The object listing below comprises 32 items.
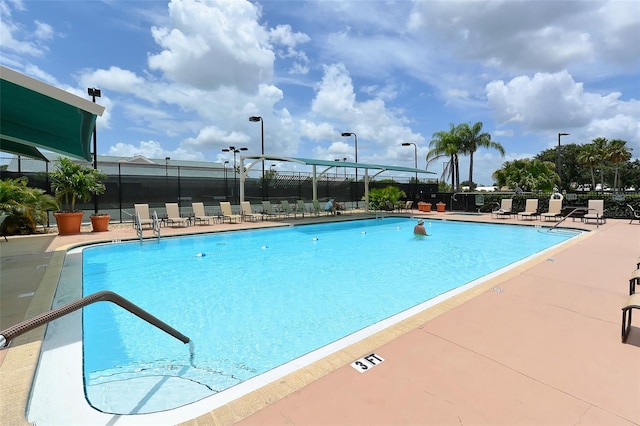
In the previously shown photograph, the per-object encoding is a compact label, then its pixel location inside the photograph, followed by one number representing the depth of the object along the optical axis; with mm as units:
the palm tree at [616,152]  35562
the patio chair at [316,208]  17547
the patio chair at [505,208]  16281
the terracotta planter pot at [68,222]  10758
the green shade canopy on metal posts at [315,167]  15205
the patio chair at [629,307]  2865
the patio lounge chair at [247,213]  15126
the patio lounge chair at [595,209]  13341
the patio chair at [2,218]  8083
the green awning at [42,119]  3502
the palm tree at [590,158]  37406
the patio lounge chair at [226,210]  14570
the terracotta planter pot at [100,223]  11484
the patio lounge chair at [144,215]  11998
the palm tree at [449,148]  24781
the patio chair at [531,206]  15329
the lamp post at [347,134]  22172
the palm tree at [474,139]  24312
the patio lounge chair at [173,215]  13080
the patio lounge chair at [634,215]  13592
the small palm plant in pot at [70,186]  10836
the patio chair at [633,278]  3781
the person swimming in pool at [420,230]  12132
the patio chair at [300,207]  16984
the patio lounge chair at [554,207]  14073
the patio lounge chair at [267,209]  15648
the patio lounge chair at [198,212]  13991
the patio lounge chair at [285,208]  16572
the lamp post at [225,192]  18388
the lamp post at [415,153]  27173
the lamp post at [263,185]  19328
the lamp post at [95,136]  12359
